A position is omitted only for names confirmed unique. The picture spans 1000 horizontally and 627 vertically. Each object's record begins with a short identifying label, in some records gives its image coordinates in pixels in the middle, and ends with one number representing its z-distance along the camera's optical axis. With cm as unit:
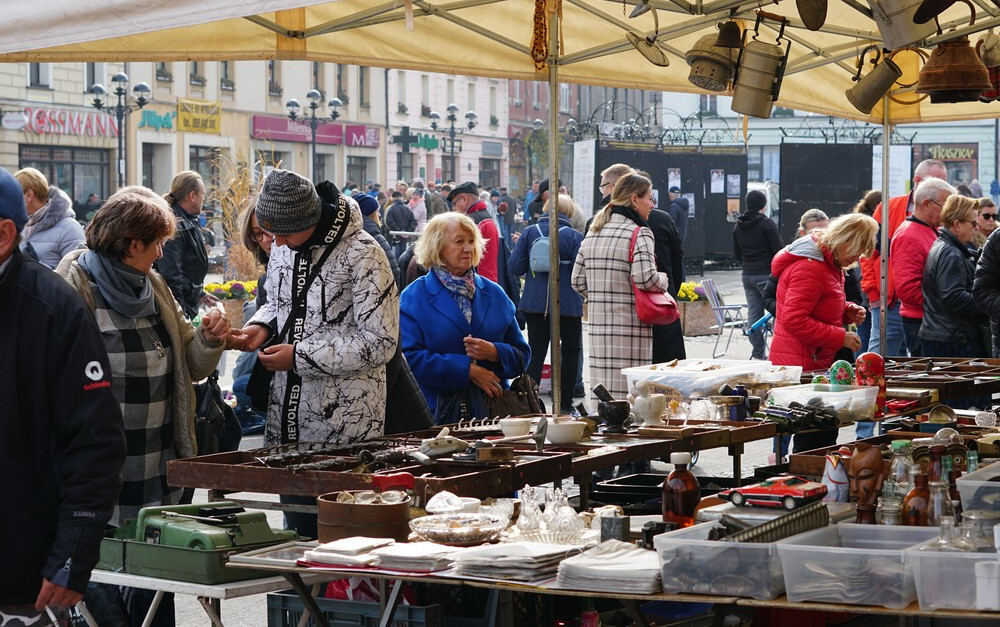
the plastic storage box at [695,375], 591
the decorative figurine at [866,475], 366
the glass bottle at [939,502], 333
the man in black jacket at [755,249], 1228
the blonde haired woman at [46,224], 779
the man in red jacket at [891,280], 942
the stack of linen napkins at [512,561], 310
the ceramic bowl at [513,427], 480
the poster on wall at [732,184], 2822
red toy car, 342
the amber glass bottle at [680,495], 358
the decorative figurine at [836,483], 379
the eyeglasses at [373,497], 367
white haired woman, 579
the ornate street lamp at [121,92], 2849
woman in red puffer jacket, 688
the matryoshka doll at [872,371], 601
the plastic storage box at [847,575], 281
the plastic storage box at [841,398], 559
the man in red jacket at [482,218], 1034
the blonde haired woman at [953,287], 803
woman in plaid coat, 767
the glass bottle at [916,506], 345
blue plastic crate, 361
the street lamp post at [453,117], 4209
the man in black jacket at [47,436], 292
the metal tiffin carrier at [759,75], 608
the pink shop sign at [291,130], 4256
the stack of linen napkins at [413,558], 321
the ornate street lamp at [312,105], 3456
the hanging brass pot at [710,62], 606
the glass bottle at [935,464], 388
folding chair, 1432
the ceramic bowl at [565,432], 471
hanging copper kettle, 570
